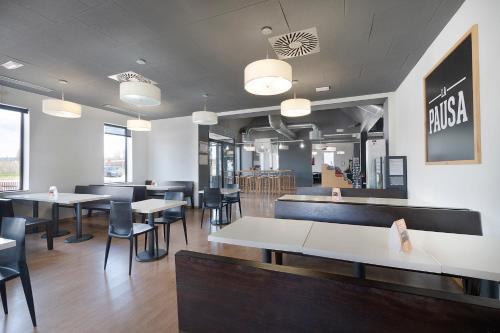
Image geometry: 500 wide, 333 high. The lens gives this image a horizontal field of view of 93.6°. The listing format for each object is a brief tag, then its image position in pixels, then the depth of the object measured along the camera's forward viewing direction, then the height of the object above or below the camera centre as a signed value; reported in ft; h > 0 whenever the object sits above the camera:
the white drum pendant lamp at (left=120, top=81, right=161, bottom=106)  9.49 +3.28
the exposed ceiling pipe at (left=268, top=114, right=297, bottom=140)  27.37 +5.78
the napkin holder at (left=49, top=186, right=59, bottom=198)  13.83 -1.19
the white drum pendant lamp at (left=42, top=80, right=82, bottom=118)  11.94 +3.33
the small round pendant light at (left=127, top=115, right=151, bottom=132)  16.67 +3.35
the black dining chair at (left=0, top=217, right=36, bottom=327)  6.17 -2.43
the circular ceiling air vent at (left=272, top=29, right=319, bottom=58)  9.36 +5.39
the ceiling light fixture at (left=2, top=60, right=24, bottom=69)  11.75 +5.51
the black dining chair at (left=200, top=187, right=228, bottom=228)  15.80 -1.90
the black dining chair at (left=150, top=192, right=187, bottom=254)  11.95 -2.30
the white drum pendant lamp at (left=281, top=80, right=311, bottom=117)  11.21 +3.07
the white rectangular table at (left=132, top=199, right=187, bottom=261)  9.97 -1.67
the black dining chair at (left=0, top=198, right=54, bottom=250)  11.59 -2.50
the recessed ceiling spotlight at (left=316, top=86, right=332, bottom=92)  15.67 +5.54
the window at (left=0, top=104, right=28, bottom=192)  15.17 +1.69
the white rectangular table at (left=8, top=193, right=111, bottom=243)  12.88 -1.57
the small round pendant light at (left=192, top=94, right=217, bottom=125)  15.03 +3.46
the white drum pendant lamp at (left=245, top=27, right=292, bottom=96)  7.02 +2.99
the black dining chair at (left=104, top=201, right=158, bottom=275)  9.46 -2.15
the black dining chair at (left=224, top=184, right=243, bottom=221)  18.26 -2.18
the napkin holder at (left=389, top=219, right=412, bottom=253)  4.68 -1.41
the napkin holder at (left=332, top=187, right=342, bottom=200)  10.58 -1.10
